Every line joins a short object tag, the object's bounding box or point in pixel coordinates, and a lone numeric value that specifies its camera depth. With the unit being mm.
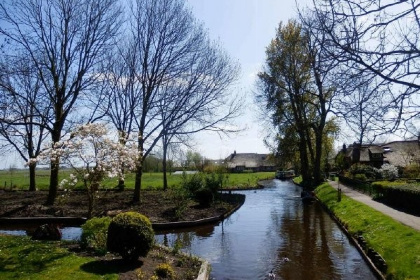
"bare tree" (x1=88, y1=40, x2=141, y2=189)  26375
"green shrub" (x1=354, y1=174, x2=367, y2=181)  34231
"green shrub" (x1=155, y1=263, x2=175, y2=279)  9062
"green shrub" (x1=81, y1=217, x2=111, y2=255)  11242
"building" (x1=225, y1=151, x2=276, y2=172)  107775
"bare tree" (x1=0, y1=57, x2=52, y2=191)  20625
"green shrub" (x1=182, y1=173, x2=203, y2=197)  25875
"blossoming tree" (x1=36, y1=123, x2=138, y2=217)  13836
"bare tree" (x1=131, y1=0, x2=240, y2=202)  23812
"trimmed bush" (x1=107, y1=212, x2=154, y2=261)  9562
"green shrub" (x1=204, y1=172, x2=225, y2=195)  27219
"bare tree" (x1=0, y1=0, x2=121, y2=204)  22172
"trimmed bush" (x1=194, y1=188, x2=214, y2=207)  24125
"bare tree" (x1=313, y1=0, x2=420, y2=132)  7000
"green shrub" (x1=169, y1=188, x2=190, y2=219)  19834
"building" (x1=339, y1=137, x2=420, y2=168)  48062
